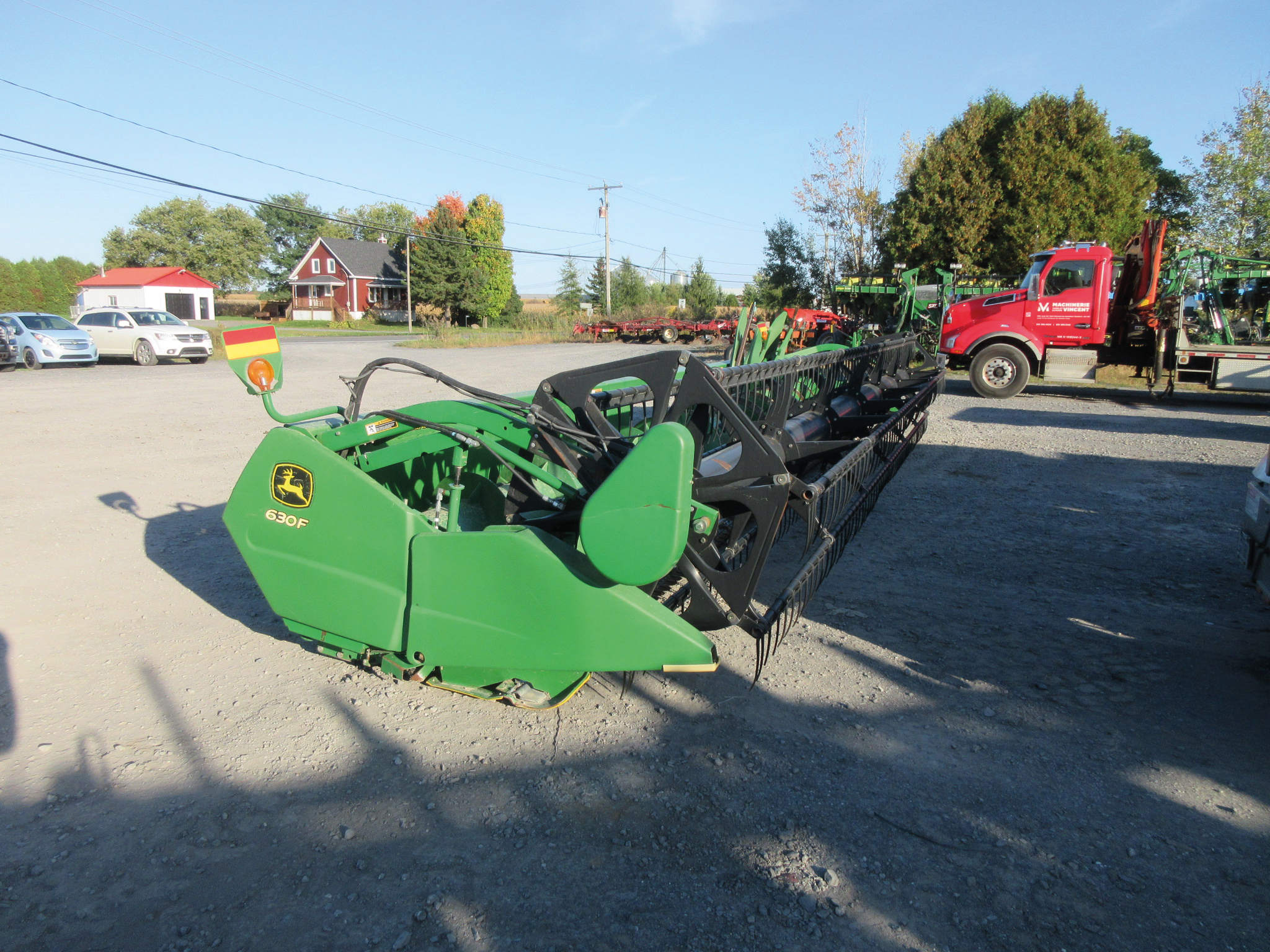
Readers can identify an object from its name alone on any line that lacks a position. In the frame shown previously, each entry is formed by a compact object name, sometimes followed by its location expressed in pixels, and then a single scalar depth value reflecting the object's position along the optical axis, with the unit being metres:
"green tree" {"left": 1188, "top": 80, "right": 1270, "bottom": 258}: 22.70
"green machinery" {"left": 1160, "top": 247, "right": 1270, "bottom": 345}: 13.84
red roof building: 47.97
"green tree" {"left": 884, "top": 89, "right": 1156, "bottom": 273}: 23.14
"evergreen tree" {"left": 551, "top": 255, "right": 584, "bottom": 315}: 62.41
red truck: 13.84
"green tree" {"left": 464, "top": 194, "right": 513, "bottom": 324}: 55.91
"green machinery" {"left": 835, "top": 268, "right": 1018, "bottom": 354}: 18.00
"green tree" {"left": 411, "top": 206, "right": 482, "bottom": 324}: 51.50
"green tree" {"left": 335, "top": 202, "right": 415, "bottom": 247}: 84.59
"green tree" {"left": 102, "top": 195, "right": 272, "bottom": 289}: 66.81
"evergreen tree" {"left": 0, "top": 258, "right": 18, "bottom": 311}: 42.03
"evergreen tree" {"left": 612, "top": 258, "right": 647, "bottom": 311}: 53.38
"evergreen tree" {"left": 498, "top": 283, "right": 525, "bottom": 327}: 55.09
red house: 60.28
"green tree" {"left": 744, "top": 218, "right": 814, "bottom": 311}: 31.70
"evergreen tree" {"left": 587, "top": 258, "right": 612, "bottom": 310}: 54.53
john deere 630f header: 2.88
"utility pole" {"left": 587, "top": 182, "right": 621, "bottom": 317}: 45.78
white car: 19.50
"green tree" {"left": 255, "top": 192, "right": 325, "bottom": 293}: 81.44
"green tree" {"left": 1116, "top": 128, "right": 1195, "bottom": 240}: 34.23
